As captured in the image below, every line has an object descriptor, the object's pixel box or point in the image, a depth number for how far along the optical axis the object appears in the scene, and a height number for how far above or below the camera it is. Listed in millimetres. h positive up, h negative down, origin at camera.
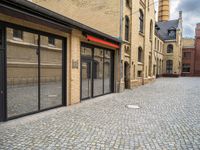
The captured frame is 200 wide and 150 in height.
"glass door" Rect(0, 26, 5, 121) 6602 +103
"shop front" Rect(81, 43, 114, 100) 11516 +88
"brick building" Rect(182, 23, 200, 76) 48125 +3273
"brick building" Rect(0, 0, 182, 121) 6977 +1019
